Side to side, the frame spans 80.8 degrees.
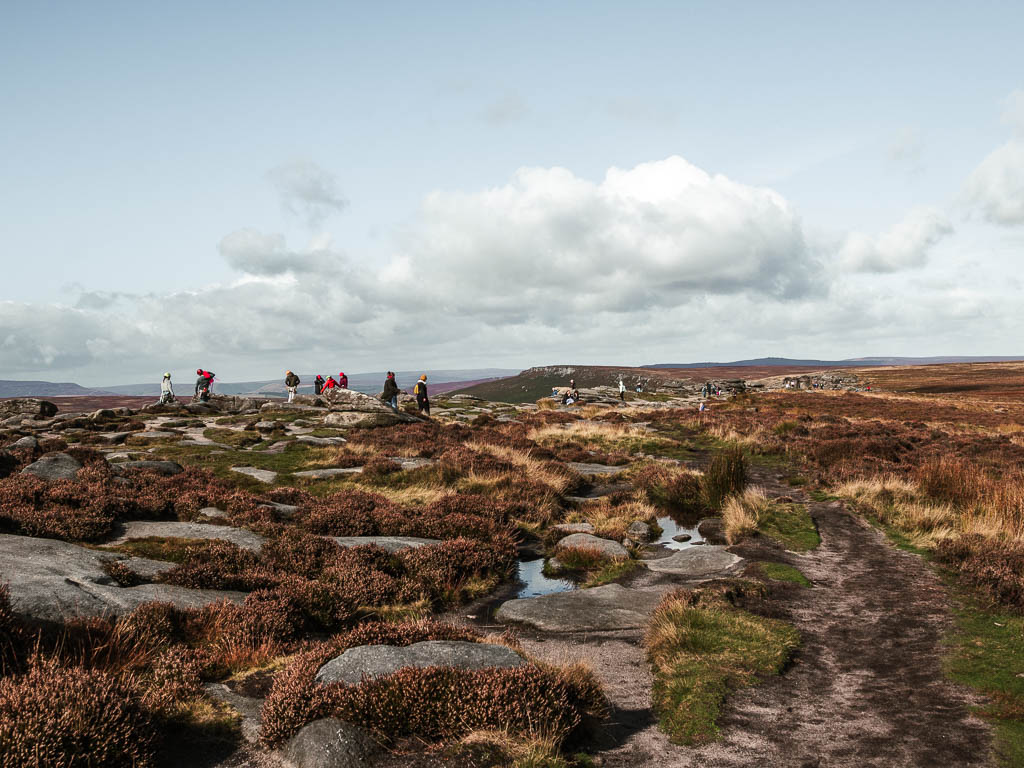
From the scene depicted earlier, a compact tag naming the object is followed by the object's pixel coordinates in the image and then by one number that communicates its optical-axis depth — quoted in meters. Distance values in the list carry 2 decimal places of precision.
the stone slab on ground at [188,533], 11.34
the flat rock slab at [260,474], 18.89
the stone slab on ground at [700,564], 11.66
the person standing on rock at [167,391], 42.64
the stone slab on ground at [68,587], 6.80
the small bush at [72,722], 4.35
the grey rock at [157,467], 17.45
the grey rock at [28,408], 39.41
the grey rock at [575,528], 14.97
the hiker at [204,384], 45.34
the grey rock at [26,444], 18.64
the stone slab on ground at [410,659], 5.96
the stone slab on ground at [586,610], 9.38
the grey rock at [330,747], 5.07
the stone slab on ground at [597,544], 13.00
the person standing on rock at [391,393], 36.19
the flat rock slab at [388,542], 12.29
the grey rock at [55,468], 14.77
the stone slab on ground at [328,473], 19.41
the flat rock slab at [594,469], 23.27
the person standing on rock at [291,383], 45.03
